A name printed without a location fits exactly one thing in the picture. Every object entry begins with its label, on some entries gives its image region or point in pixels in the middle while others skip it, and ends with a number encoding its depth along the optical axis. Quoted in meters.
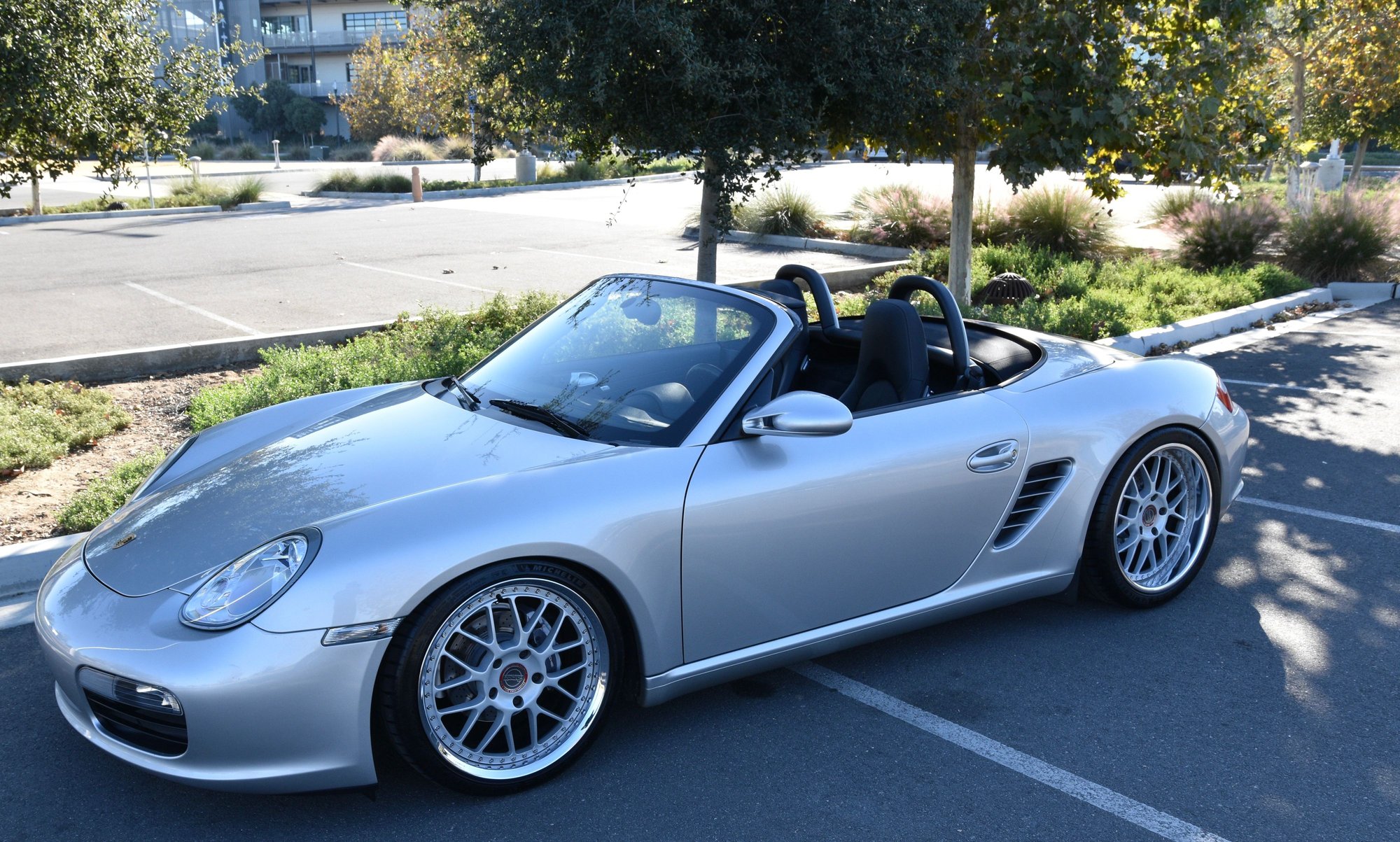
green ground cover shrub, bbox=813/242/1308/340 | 9.84
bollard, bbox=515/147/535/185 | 33.22
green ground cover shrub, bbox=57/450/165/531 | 4.98
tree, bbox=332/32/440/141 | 29.12
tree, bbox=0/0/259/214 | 5.60
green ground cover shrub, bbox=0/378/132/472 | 5.89
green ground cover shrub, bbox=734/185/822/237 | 17.69
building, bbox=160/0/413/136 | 73.12
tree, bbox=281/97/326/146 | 63.16
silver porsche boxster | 2.83
